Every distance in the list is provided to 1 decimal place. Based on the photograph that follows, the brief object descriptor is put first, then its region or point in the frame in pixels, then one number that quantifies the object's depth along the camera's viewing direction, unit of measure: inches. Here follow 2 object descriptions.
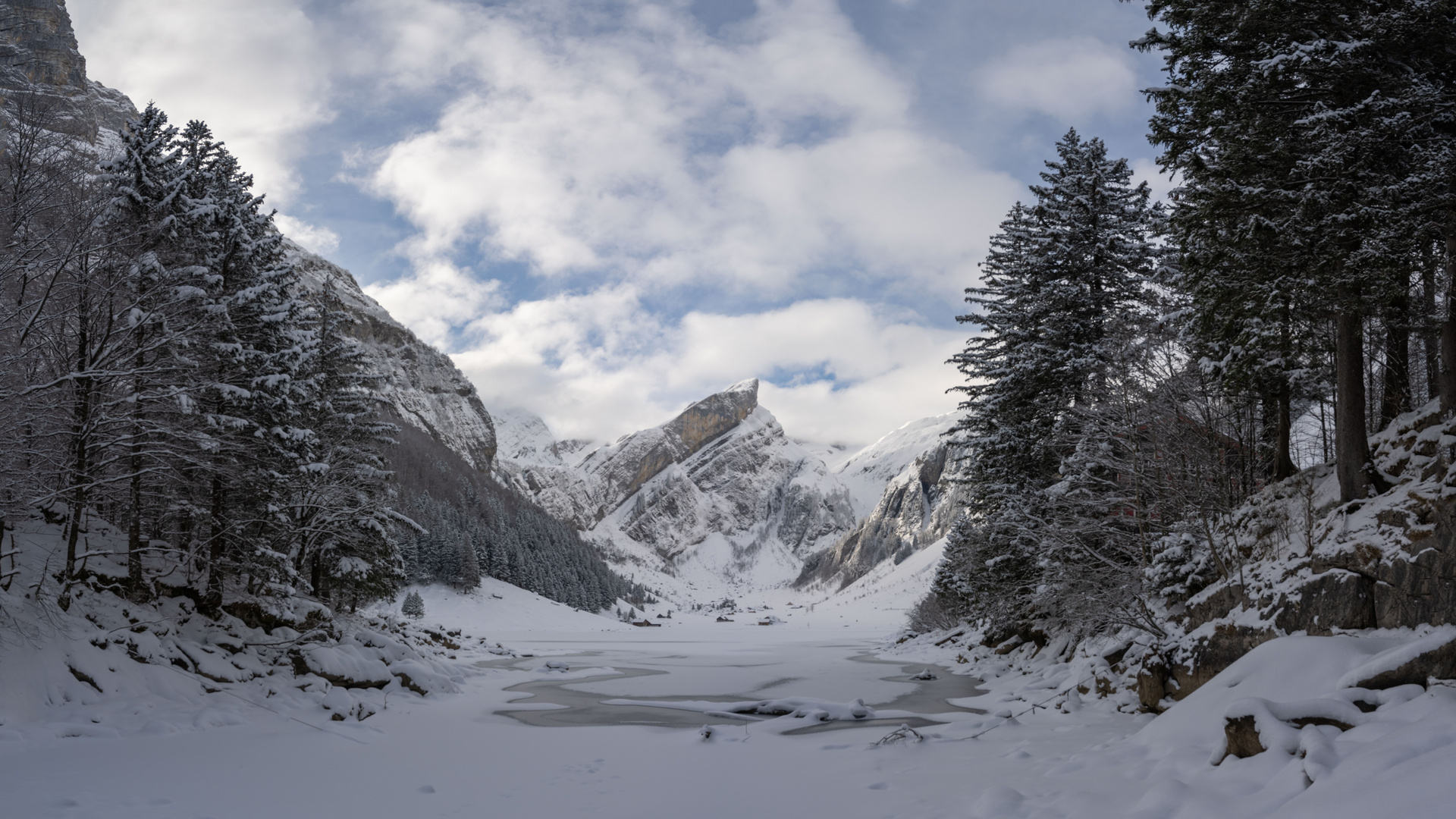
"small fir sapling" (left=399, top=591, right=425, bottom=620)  1855.9
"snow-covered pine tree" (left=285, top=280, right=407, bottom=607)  706.8
